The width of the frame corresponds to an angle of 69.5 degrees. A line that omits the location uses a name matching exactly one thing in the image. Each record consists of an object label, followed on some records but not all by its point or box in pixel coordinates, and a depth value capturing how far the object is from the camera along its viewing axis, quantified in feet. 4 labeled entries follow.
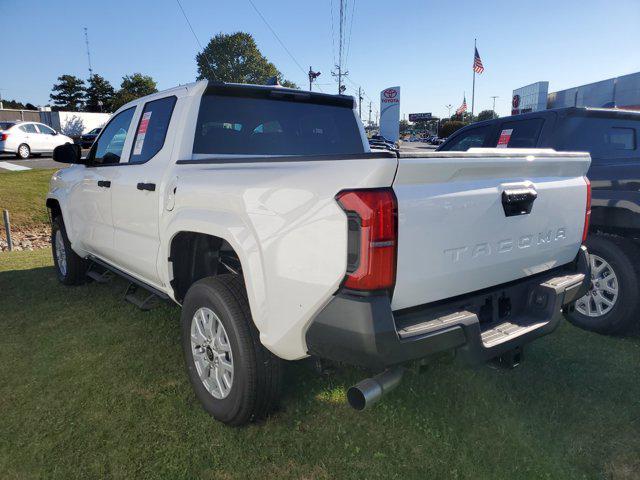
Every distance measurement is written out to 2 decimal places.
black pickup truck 12.14
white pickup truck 6.08
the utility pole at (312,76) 111.55
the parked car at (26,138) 62.49
